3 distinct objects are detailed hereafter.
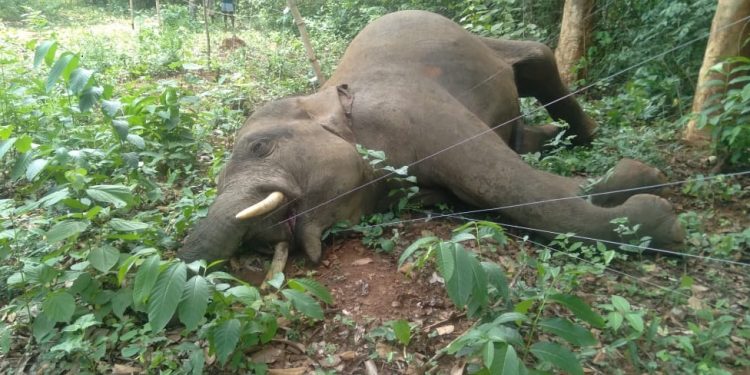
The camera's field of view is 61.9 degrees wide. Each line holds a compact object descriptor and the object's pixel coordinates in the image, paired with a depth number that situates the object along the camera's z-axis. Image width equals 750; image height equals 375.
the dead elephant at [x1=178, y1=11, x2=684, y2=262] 3.61
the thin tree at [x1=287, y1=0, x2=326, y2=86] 6.03
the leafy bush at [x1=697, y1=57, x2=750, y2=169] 4.11
